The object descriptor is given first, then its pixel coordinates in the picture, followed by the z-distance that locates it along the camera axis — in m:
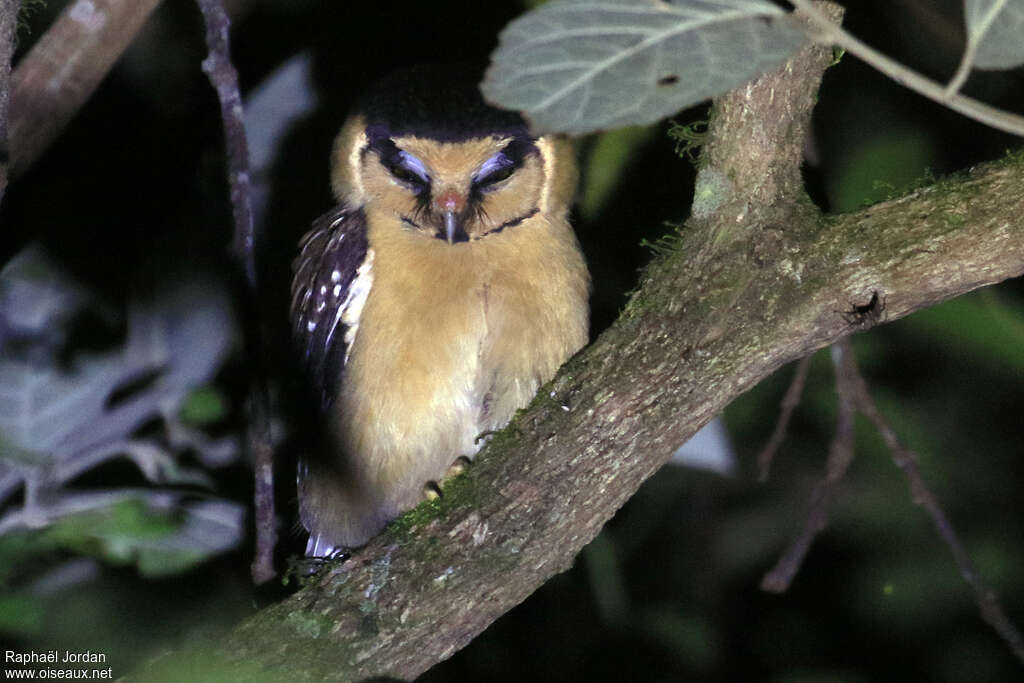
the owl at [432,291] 5.75
